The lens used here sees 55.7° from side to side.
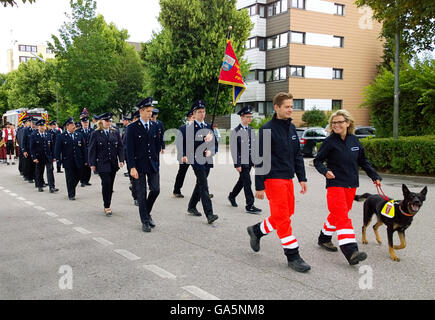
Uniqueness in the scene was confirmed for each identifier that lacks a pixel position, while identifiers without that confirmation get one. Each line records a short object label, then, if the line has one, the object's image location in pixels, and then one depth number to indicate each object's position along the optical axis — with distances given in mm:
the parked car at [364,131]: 22447
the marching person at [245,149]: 8055
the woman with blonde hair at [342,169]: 4836
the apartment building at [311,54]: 36500
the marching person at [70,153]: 10094
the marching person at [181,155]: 8367
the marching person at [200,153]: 7062
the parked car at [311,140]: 21312
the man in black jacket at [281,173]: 4703
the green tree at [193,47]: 29500
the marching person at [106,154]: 8188
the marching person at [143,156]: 6645
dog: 4785
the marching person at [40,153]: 11516
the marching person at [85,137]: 11791
